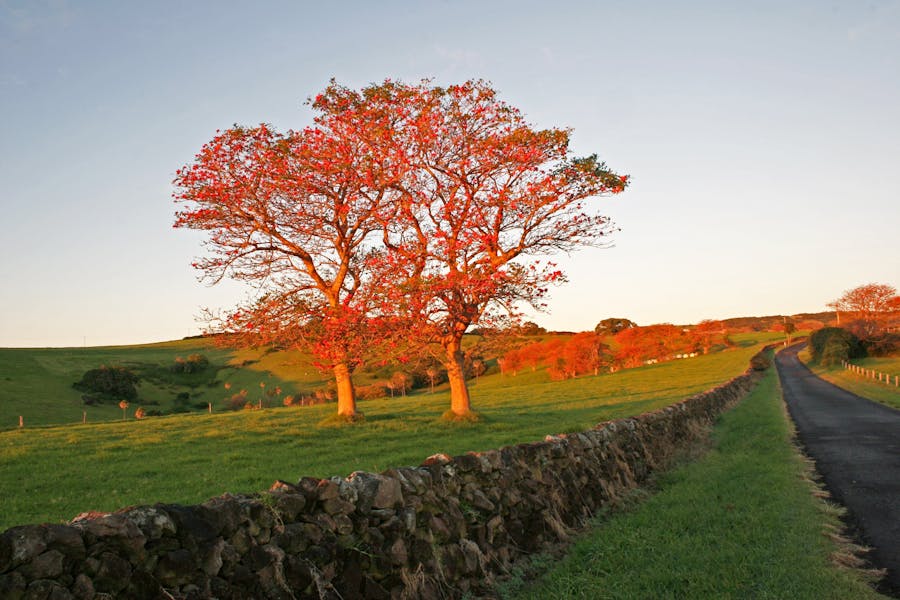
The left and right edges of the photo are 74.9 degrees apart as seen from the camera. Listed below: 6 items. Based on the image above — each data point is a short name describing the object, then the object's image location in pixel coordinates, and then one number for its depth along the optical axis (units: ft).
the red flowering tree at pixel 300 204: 86.22
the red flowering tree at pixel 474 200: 84.79
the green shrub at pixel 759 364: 241.84
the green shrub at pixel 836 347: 272.10
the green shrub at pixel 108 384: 221.66
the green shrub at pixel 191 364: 275.80
